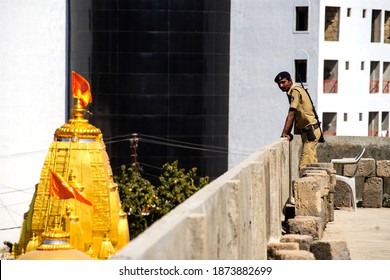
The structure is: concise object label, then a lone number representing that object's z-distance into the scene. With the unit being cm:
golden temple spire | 5216
